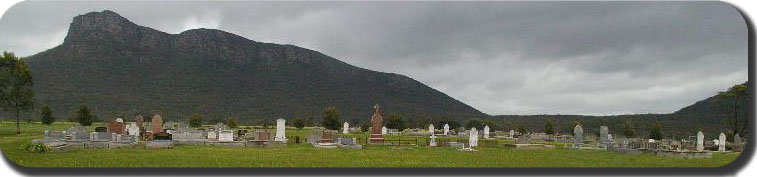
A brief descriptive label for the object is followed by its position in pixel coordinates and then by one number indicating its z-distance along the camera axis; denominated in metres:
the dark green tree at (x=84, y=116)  38.44
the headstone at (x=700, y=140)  26.43
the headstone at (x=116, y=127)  26.84
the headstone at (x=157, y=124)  27.31
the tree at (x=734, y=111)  28.57
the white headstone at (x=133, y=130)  26.17
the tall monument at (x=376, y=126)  27.28
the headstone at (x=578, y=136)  28.29
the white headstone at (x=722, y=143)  26.02
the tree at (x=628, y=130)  41.91
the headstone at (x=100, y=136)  21.23
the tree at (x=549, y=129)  45.19
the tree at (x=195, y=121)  47.22
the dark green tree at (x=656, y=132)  38.29
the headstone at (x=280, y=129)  24.98
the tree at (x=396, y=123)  48.34
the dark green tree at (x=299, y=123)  47.56
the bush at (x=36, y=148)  17.81
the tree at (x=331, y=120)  47.12
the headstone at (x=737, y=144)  25.79
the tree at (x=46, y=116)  38.12
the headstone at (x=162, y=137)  23.44
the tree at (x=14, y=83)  30.30
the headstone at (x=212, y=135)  25.24
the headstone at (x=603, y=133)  28.17
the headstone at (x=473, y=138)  23.85
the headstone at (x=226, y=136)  24.48
